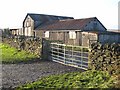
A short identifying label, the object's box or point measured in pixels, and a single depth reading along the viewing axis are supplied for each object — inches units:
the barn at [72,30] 1512.1
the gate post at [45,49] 877.2
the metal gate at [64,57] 681.7
